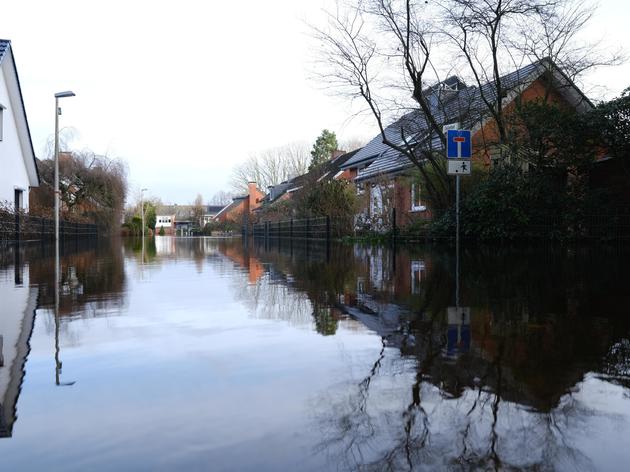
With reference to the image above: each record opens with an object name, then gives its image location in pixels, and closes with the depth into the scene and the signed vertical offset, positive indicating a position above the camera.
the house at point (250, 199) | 74.49 +4.58
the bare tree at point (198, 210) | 122.88 +4.80
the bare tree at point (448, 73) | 17.08 +4.95
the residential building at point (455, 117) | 19.20 +3.80
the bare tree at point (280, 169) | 78.69 +8.37
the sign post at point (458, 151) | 13.38 +1.81
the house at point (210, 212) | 125.47 +4.68
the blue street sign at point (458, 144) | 13.41 +1.97
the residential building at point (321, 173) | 31.28 +4.55
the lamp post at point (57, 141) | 23.40 +3.85
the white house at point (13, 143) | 25.33 +4.26
